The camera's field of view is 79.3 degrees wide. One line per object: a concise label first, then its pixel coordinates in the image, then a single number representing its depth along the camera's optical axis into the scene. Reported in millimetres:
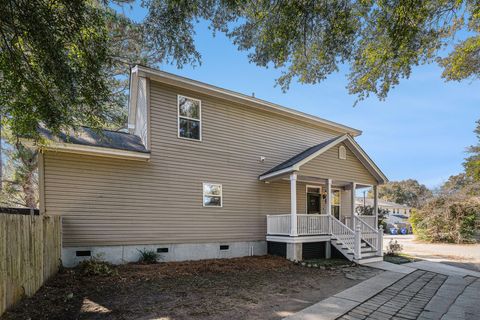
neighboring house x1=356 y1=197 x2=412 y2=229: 42975
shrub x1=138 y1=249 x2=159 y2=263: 9391
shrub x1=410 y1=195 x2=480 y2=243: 19328
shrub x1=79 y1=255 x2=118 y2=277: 7550
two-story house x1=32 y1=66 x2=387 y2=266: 8820
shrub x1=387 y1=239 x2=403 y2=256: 13378
